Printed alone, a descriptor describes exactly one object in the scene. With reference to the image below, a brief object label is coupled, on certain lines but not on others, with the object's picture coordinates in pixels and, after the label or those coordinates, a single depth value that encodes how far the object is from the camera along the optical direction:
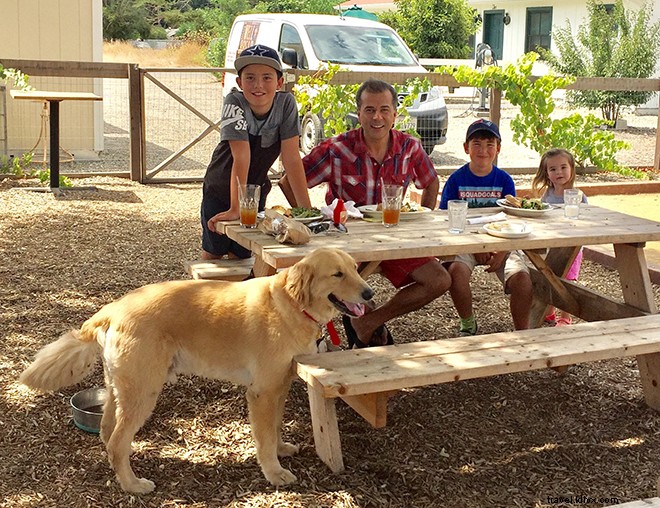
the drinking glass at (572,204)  4.83
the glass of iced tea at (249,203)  4.24
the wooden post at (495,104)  11.38
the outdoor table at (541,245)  3.99
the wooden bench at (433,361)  3.37
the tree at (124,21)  45.69
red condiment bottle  4.38
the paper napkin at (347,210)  4.50
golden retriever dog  3.38
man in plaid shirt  4.62
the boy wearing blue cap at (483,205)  4.96
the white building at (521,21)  26.45
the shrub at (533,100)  11.16
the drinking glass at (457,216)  4.34
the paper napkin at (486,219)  4.63
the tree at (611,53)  19.56
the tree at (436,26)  28.48
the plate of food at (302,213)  4.33
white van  12.85
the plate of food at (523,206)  4.80
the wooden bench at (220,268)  4.62
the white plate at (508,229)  4.27
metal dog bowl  3.94
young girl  5.57
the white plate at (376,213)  4.58
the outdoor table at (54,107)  9.52
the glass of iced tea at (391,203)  4.34
